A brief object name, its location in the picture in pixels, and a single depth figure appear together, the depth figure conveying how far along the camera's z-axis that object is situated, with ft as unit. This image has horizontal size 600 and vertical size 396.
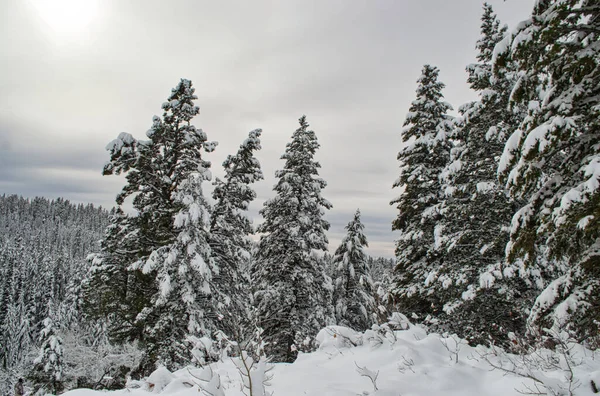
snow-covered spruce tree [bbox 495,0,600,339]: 16.62
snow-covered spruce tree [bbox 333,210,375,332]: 67.51
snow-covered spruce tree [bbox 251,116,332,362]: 49.83
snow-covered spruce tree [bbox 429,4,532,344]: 31.60
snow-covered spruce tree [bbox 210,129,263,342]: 45.70
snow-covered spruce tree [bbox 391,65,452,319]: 44.68
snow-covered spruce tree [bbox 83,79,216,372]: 35.32
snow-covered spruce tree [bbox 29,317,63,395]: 54.24
